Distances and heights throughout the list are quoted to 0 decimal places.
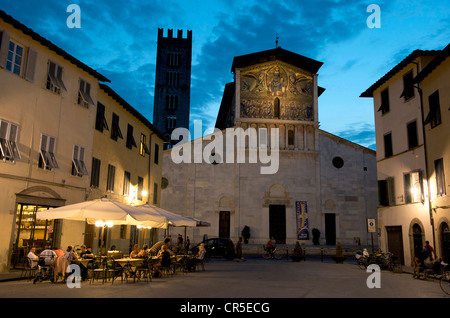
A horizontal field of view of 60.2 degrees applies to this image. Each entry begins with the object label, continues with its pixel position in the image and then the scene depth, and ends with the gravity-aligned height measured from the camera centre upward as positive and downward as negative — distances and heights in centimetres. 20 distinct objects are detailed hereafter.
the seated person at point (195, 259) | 1800 -138
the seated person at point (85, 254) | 1404 -94
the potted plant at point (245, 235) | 3666 -39
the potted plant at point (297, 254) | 2630 -150
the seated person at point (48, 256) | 1353 -100
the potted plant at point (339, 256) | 2481 -148
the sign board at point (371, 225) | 2138 +44
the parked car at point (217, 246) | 2850 -116
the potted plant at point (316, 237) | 3675 -45
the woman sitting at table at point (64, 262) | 1288 -114
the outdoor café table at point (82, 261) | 1326 -114
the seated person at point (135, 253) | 1495 -94
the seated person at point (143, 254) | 1488 -95
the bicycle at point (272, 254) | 2966 -171
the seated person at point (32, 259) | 1380 -113
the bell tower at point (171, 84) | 7450 +2792
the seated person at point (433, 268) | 1458 -127
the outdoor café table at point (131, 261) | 1360 -115
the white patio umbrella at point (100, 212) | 1279 +53
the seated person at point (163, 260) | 1524 -119
